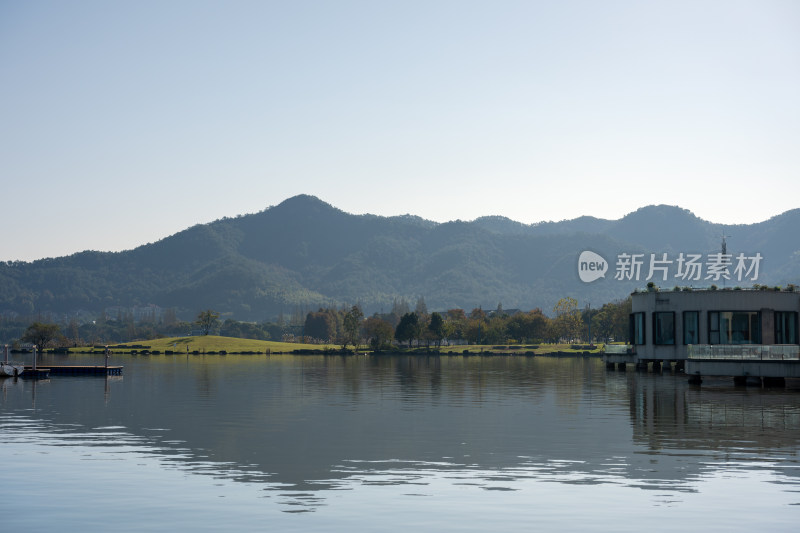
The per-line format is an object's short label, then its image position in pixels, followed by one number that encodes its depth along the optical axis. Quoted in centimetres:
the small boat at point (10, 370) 10792
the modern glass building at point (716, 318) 9650
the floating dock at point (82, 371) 11775
